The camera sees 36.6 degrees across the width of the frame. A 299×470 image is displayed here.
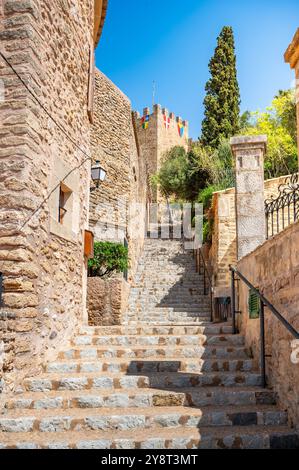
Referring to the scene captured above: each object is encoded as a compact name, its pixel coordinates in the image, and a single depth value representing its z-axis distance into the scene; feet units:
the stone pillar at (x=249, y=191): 22.15
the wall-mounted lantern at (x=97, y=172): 28.58
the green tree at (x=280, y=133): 59.62
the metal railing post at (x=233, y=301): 20.98
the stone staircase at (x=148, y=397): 12.23
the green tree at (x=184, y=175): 67.73
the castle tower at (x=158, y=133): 117.70
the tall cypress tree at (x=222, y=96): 69.36
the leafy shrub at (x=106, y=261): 34.09
